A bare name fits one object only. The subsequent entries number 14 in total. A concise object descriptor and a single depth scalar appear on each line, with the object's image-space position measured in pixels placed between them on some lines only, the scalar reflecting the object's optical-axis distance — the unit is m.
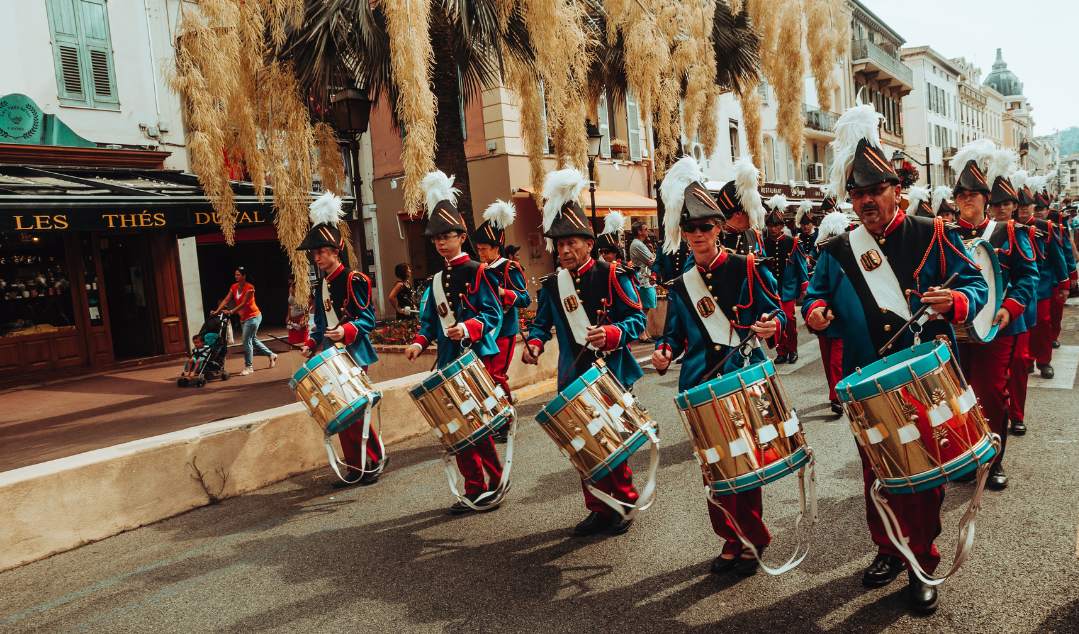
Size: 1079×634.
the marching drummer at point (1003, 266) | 4.63
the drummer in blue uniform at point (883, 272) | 3.34
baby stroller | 11.27
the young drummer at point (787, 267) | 8.83
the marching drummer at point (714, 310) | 3.69
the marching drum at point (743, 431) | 3.07
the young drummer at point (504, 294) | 6.72
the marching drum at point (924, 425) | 2.74
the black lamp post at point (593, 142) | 12.95
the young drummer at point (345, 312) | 5.86
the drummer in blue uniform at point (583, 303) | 4.44
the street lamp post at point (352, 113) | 9.41
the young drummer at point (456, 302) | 5.29
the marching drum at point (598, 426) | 3.68
